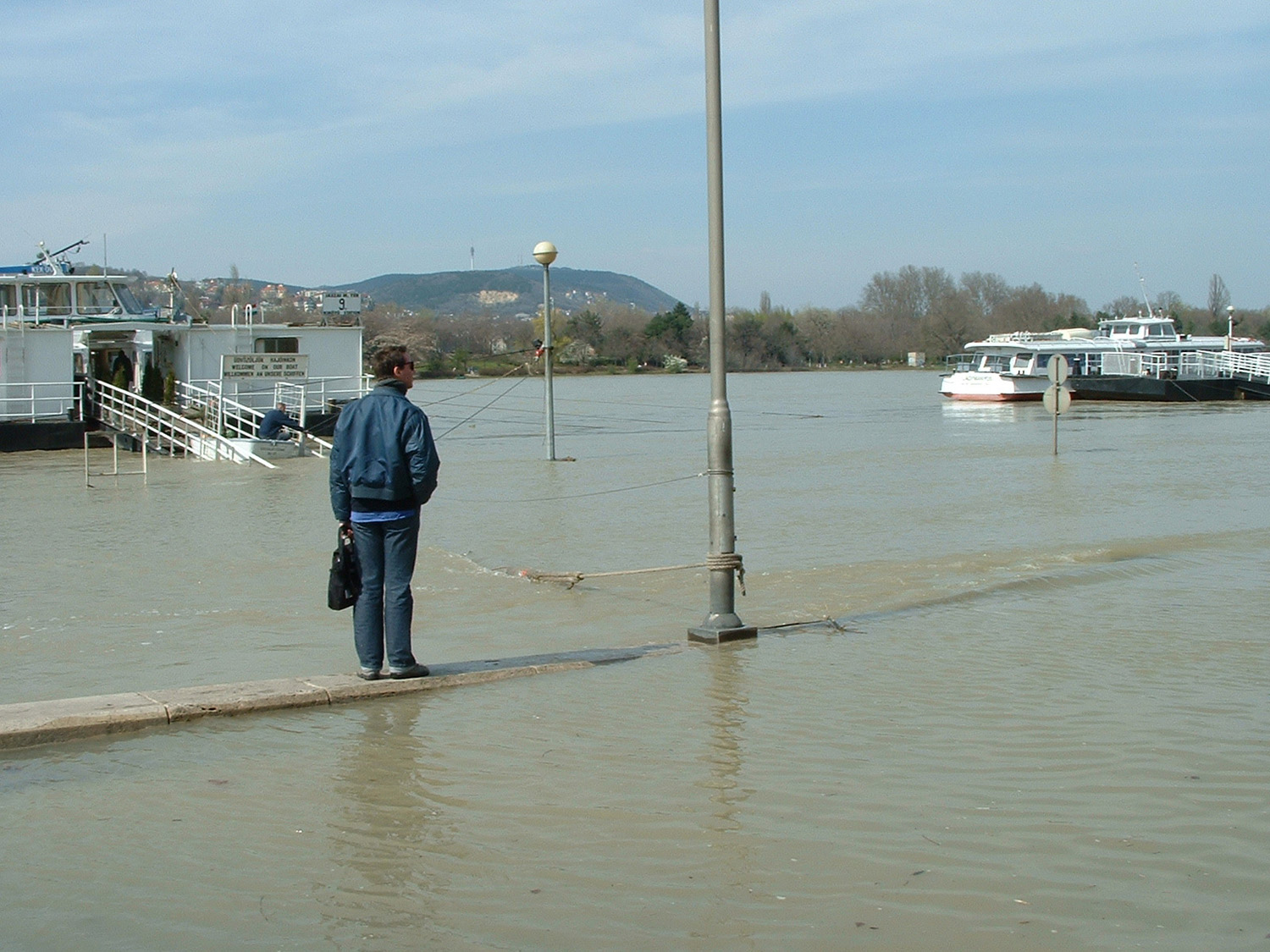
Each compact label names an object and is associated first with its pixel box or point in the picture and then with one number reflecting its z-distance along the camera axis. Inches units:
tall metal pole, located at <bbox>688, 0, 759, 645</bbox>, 339.9
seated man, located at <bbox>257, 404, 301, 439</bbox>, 1173.1
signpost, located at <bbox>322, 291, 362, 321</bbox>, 1525.2
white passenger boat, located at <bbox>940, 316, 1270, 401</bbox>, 2482.8
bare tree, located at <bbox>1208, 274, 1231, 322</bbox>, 6505.9
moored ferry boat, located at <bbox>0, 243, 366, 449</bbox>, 1338.6
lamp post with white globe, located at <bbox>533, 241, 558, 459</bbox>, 1016.9
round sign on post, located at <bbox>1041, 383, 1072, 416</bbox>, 1170.0
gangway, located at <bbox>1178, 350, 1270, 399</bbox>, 2571.4
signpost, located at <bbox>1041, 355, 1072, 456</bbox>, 1174.0
